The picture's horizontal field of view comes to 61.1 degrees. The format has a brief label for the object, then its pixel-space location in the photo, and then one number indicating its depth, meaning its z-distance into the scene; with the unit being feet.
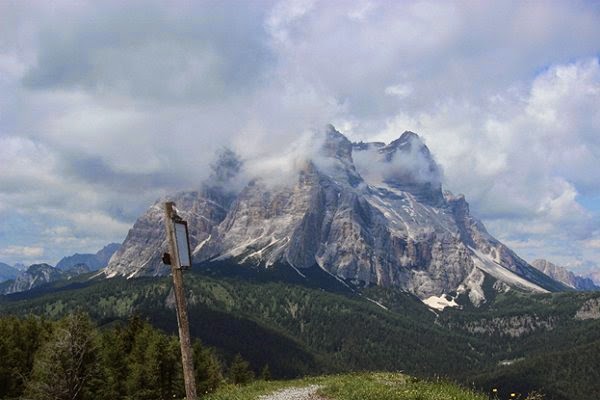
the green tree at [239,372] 400.06
